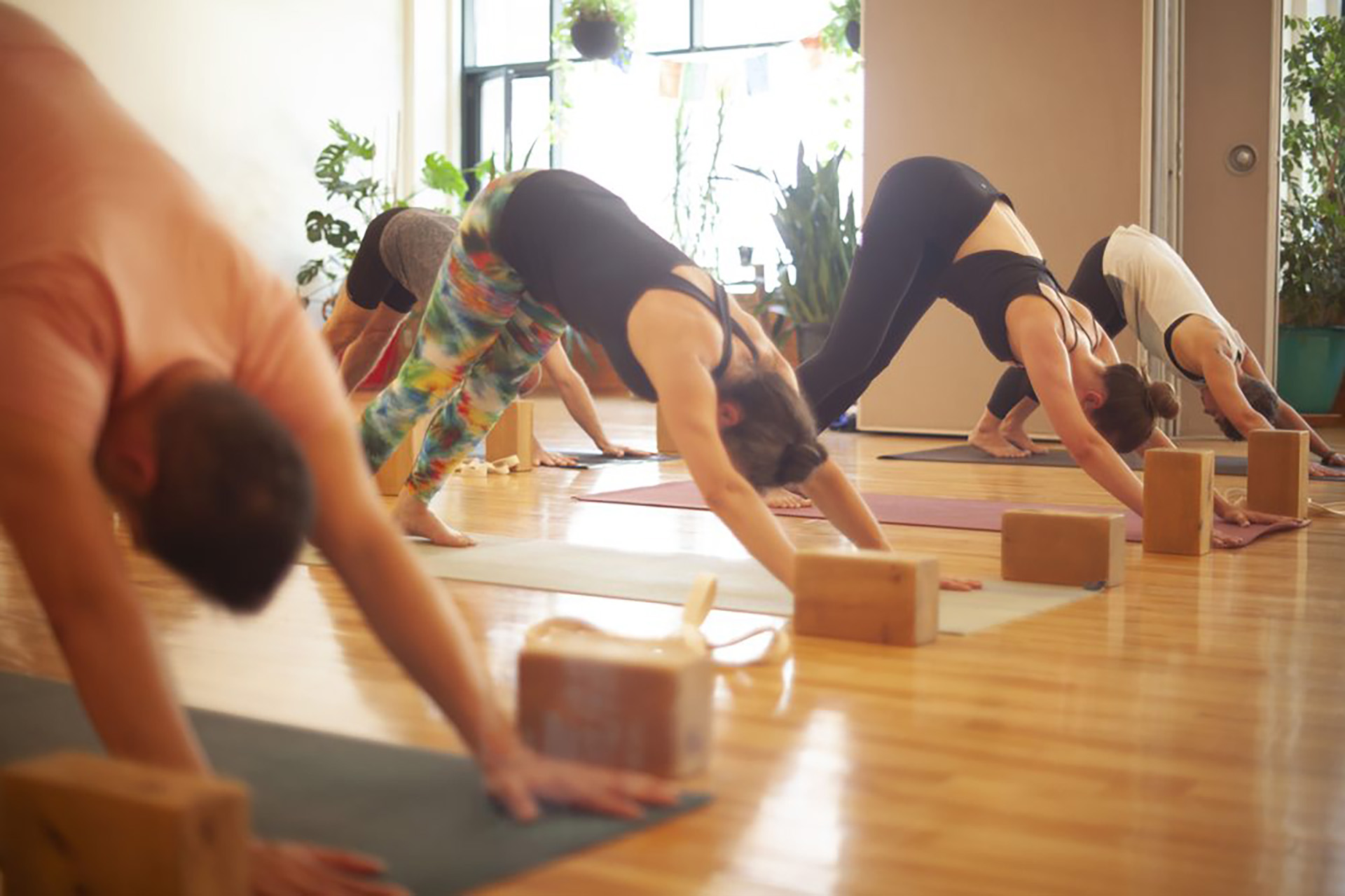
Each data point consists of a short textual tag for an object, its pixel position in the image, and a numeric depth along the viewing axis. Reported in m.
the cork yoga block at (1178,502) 3.21
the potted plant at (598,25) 8.68
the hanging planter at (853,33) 7.95
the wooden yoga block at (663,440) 5.49
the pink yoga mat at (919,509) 3.65
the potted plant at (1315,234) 7.05
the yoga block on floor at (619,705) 1.46
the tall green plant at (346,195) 8.54
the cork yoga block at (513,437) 5.09
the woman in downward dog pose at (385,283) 3.90
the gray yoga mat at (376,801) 1.25
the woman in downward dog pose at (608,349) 2.20
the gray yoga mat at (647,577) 2.55
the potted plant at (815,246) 6.84
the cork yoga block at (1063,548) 2.81
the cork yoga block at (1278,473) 3.73
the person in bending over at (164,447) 1.10
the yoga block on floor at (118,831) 0.95
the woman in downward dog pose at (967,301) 3.36
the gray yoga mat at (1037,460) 5.17
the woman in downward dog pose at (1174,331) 4.20
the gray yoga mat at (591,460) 5.31
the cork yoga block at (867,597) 2.23
